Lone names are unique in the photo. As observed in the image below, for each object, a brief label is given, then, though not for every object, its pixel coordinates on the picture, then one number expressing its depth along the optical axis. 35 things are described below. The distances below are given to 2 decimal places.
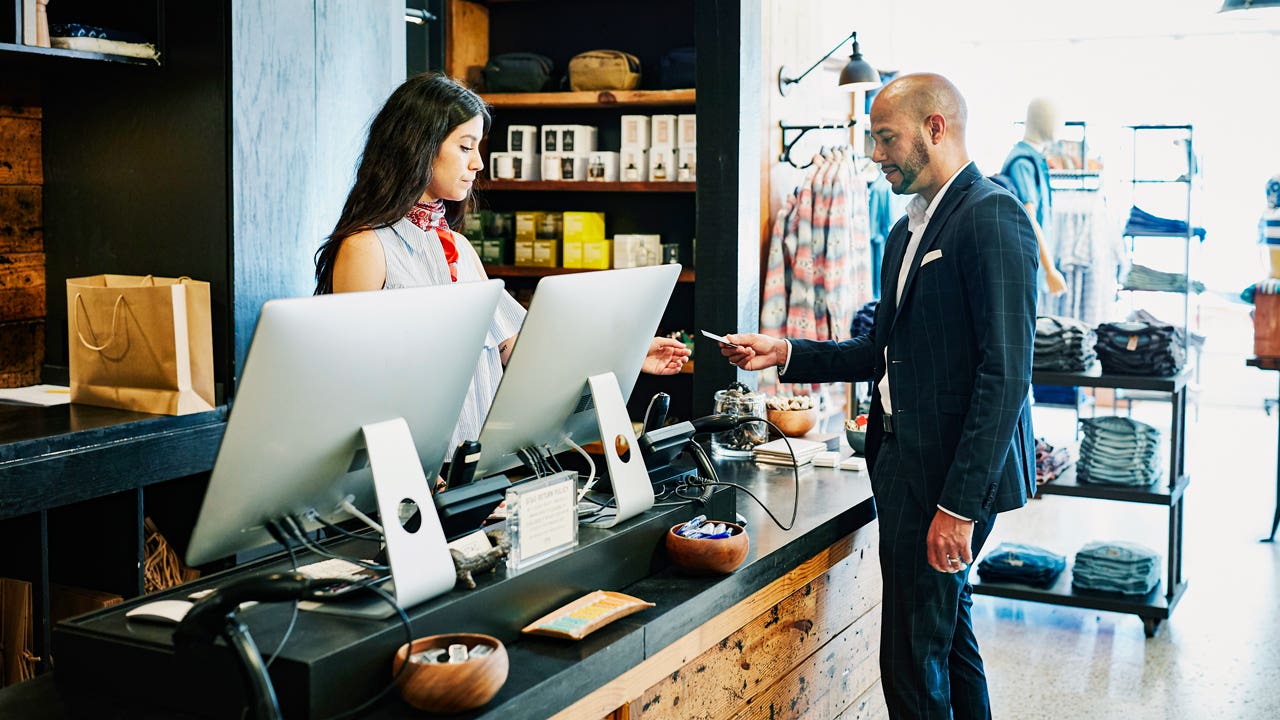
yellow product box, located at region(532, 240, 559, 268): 5.30
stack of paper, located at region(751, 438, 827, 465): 2.85
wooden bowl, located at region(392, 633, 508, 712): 1.36
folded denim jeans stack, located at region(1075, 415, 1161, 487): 4.30
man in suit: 2.22
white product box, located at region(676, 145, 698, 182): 5.07
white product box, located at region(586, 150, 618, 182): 5.25
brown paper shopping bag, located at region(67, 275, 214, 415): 2.75
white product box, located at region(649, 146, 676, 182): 5.11
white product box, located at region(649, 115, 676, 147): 5.09
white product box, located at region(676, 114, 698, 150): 5.05
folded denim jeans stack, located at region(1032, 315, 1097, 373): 4.30
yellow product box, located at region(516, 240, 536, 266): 5.33
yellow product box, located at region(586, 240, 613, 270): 5.24
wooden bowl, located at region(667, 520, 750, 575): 1.94
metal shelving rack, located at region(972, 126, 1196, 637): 4.19
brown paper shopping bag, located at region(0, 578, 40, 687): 2.64
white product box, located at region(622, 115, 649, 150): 5.15
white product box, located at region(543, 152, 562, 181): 5.33
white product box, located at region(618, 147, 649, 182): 5.18
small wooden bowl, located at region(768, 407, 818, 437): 3.18
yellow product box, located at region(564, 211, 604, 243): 5.25
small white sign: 1.69
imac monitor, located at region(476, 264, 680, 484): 1.78
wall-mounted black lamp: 5.38
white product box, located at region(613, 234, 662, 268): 5.18
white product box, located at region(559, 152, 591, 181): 5.30
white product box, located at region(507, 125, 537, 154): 5.39
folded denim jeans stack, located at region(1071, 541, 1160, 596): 4.27
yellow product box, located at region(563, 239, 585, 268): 5.26
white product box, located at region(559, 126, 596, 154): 5.30
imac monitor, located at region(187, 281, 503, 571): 1.36
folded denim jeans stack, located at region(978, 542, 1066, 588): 4.44
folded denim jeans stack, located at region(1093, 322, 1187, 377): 4.20
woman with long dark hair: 2.39
